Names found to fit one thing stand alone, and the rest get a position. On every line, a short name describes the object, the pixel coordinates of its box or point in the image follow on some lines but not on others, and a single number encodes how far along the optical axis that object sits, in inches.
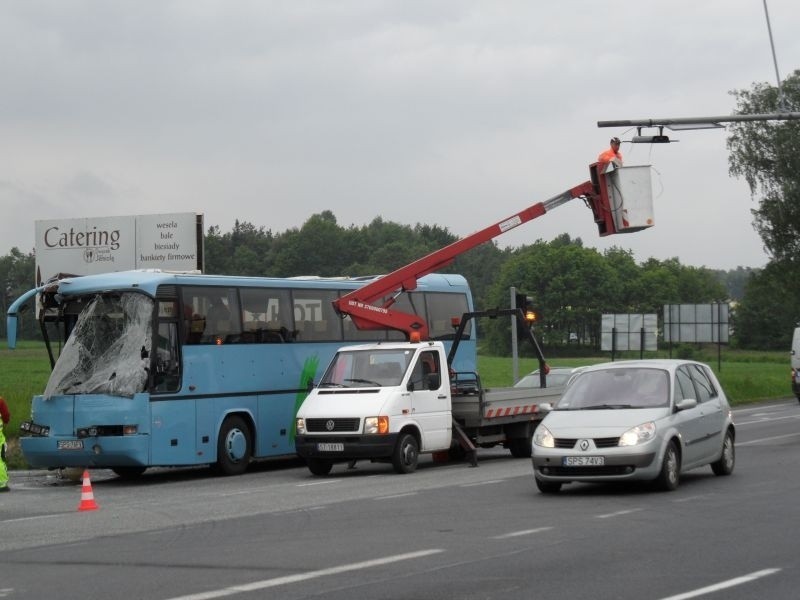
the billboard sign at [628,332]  1991.9
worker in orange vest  987.9
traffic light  979.3
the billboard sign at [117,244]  1608.0
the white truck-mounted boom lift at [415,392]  844.6
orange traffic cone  679.1
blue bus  858.1
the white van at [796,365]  1879.4
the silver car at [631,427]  630.5
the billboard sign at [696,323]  2278.5
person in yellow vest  816.3
